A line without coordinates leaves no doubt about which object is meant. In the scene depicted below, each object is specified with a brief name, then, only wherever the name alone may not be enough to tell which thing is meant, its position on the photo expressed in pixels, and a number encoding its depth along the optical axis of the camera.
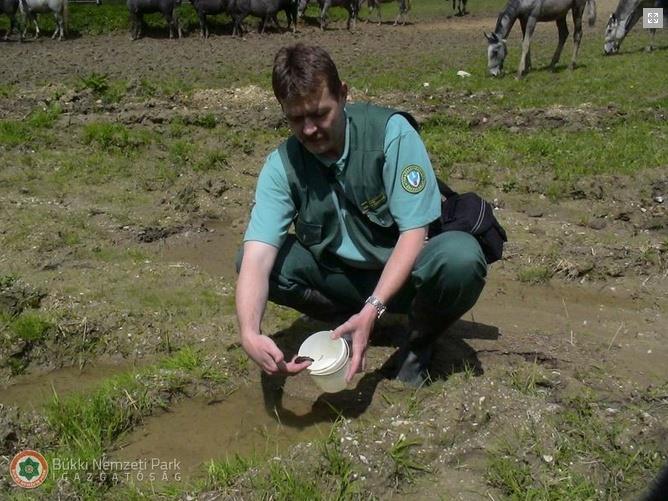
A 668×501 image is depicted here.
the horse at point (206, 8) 19.88
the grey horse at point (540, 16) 12.63
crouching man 2.73
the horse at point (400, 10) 23.04
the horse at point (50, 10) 19.33
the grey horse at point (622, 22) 14.62
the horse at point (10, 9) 19.22
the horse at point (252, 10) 20.23
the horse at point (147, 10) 19.38
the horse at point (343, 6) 22.22
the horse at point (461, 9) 23.70
